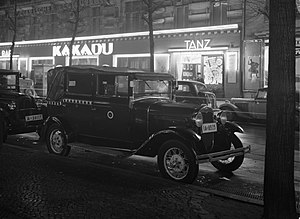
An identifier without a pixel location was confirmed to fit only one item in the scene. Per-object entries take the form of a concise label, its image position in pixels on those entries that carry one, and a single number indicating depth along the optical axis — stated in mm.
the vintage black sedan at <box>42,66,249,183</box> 6996
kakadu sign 27366
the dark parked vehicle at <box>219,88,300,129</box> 16125
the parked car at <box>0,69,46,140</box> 10422
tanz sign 22484
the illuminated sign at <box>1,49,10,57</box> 35188
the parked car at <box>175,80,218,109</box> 15984
